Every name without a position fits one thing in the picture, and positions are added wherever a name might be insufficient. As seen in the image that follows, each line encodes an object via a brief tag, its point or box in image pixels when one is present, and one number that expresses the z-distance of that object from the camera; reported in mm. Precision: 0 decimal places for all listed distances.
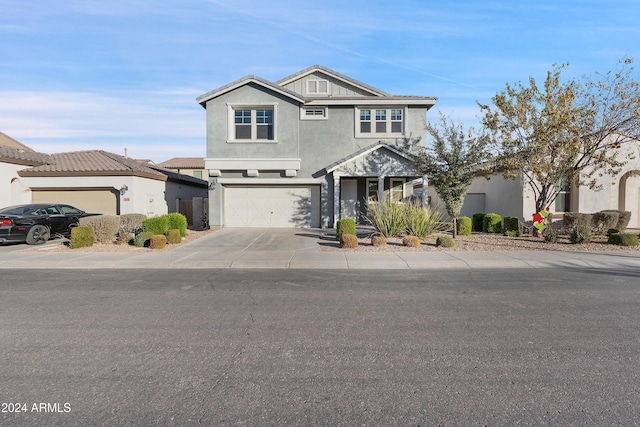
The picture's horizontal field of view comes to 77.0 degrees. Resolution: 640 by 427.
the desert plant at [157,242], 13359
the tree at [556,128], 13617
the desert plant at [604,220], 15500
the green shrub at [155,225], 14547
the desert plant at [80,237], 13227
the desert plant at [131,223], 14938
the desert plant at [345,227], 14430
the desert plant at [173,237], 14586
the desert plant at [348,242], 13195
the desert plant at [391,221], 15008
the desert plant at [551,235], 14320
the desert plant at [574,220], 15007
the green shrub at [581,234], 13762
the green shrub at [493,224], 17562
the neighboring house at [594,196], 17922
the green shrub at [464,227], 16516
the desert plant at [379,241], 13388
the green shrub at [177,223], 15820
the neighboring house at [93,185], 19469
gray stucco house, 19719
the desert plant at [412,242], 13359
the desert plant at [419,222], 14992
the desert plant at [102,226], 13891
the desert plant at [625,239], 13297
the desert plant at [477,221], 19078
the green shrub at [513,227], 16062
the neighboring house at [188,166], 48866
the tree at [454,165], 14898
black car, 14180
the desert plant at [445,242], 13344
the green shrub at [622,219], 15836
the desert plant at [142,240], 13828
